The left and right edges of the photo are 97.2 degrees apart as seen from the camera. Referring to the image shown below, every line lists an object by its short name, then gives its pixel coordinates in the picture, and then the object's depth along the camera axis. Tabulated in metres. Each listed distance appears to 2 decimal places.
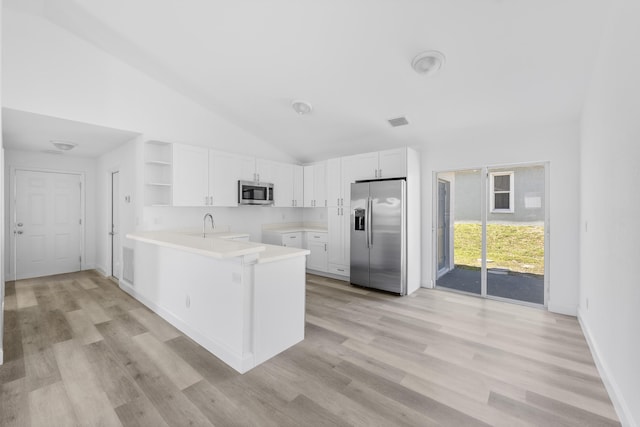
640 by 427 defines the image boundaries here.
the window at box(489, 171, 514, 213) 3.98
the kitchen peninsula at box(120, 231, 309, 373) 2.34
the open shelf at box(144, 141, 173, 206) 4.20
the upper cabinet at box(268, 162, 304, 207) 5.54
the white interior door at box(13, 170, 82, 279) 5.06
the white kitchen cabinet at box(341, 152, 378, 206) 4.66
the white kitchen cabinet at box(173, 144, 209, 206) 4.20
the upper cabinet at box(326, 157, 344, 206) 5.11
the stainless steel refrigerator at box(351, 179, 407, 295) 4.20
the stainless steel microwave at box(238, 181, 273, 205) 4.94
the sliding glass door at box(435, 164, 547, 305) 3.83
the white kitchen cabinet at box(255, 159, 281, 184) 5.27
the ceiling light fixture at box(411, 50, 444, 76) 2.67
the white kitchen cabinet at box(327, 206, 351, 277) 5.07
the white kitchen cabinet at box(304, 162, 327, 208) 5.64
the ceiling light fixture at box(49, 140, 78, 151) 4.44
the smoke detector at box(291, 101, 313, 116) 4.02
